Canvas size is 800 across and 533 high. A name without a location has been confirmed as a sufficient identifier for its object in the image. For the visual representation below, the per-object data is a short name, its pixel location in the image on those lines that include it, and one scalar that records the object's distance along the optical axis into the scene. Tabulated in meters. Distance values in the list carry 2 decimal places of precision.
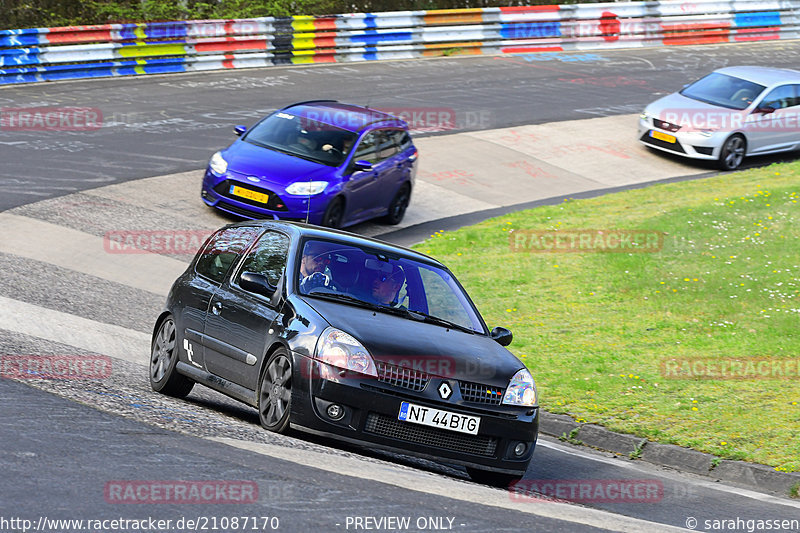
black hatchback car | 14.72
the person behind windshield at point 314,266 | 16.47
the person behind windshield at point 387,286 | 16.73
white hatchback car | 45.62
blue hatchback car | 31.72
